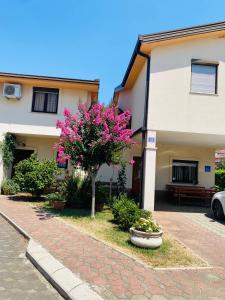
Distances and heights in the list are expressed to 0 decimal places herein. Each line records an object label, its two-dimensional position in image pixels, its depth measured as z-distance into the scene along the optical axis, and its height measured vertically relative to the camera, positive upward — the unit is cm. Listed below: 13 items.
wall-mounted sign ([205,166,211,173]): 1263 +55
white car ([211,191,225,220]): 801 -96
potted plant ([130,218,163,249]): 517 -137
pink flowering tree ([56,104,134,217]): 741 +121
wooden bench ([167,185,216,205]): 1087 -73
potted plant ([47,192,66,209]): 873 -117
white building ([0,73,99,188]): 1155 +369
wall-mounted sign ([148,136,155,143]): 837 +137
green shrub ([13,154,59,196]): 999 -21
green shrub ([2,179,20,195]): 1144 -95
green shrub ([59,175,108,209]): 910 -81
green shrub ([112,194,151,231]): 633 -112
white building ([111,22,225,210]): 840 +347
